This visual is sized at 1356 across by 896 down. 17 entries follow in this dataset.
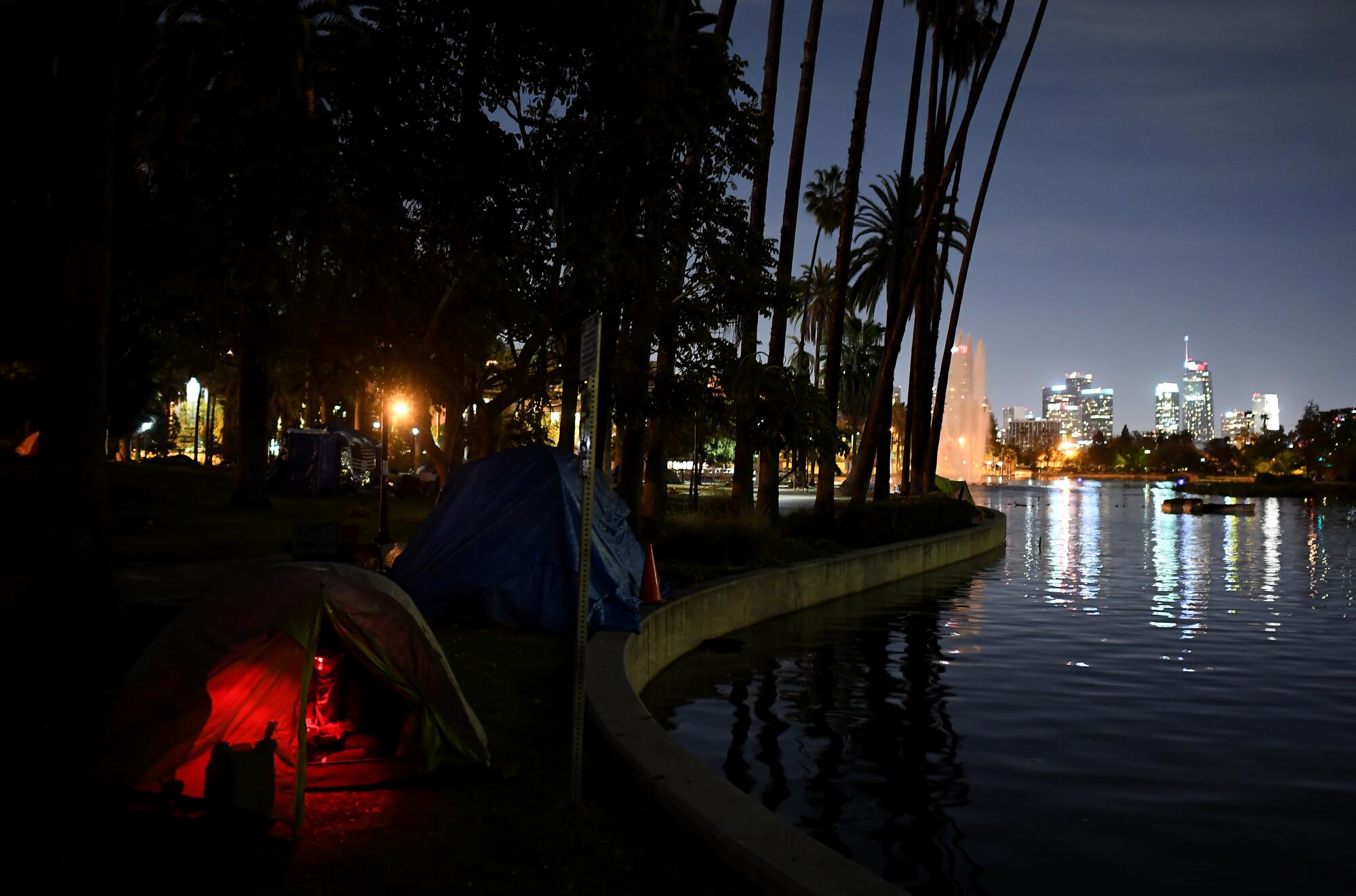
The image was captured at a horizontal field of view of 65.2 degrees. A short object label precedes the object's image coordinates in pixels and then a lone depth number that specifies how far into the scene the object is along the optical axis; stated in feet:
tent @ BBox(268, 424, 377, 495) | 132.67
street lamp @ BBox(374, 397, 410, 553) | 70.28
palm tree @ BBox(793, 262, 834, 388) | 227.40
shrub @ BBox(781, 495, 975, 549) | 86.63
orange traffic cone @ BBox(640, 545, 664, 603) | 47.73
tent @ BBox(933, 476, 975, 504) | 154.40
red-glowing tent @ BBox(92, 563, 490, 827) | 20.66
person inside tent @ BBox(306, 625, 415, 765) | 24.41
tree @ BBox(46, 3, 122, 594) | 35.86
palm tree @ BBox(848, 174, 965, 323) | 158.20
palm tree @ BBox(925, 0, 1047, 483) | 130.41
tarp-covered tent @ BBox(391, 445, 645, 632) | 42.29
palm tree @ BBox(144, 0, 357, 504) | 47.24
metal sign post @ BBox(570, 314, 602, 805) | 18.62
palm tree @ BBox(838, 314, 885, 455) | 285.84
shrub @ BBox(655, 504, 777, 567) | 64.95
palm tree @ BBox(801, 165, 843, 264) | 221.46
